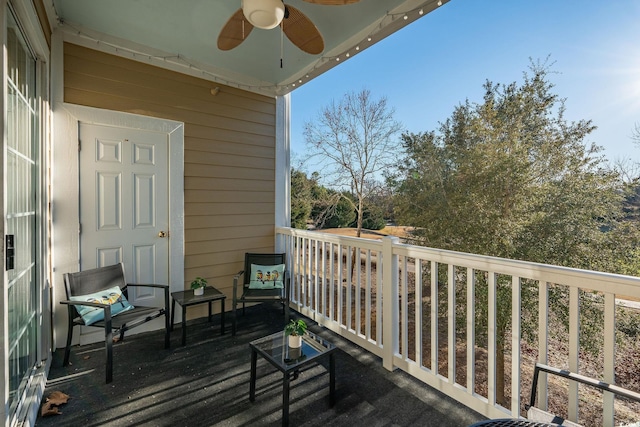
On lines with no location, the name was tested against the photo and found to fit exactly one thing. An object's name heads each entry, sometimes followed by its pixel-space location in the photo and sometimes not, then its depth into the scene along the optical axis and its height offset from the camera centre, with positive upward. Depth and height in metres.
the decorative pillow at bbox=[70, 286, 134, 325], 2.37 -0.80
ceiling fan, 1.78 +1.36
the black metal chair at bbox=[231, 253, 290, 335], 3.11 -0.87
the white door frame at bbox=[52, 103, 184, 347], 2.67 +0.19
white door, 2.85 +0.08
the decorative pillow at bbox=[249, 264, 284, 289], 3.41 -0.78
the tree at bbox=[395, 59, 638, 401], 6.15 +0.59
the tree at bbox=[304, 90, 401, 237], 8.34 +1.99
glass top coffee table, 1.71 -0.92
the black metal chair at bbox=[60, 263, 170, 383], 2.28 -0.78
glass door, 1.57 +0.01
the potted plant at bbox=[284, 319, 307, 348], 1.94 -0.81
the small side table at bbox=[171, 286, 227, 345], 2.80 -0.88
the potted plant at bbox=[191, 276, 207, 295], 3.05 -0.79
